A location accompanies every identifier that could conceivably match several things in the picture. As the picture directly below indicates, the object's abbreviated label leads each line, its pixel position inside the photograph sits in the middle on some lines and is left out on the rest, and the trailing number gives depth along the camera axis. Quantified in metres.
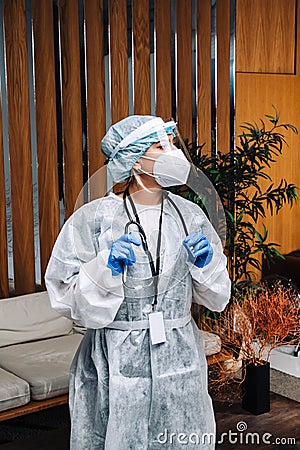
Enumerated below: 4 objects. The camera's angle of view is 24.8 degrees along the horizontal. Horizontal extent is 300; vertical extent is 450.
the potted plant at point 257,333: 3.04
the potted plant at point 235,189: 3.96
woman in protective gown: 1.92
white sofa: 3.05
